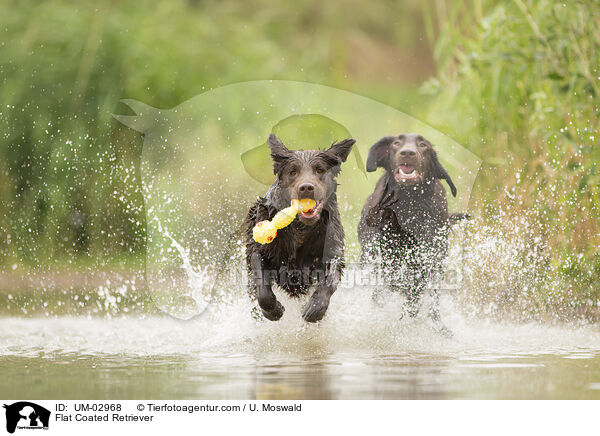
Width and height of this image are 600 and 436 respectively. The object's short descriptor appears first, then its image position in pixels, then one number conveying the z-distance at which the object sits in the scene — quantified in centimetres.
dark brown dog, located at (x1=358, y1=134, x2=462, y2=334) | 1429
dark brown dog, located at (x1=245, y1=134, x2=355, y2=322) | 1245
